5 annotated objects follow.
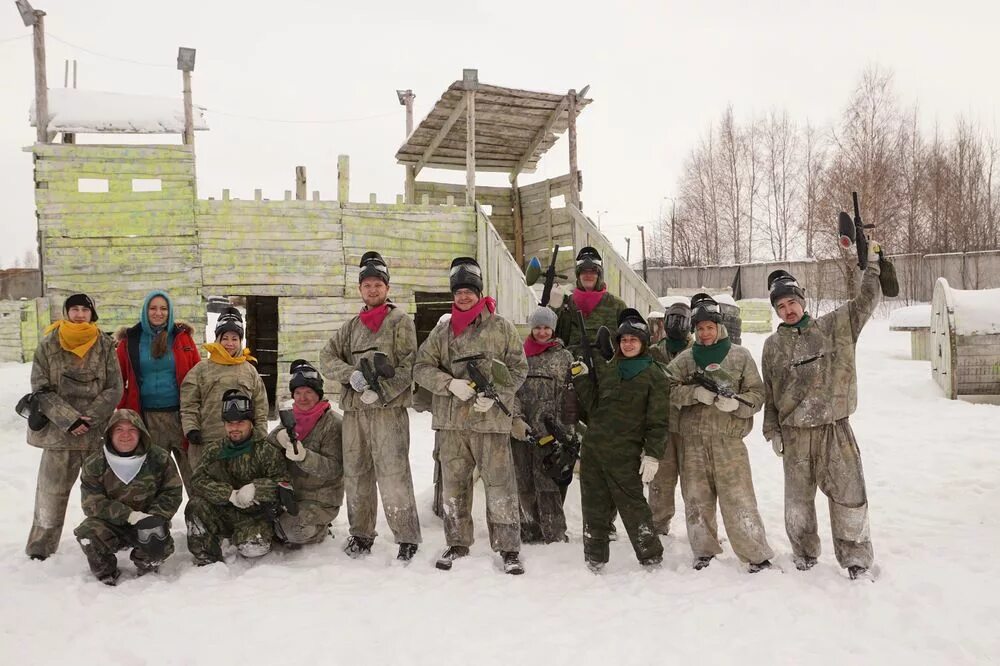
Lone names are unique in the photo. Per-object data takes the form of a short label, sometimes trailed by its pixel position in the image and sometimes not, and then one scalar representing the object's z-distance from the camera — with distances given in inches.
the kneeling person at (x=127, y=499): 167.3
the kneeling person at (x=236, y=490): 176.9
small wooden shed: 373.1
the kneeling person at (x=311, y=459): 186.9
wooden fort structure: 384.5
